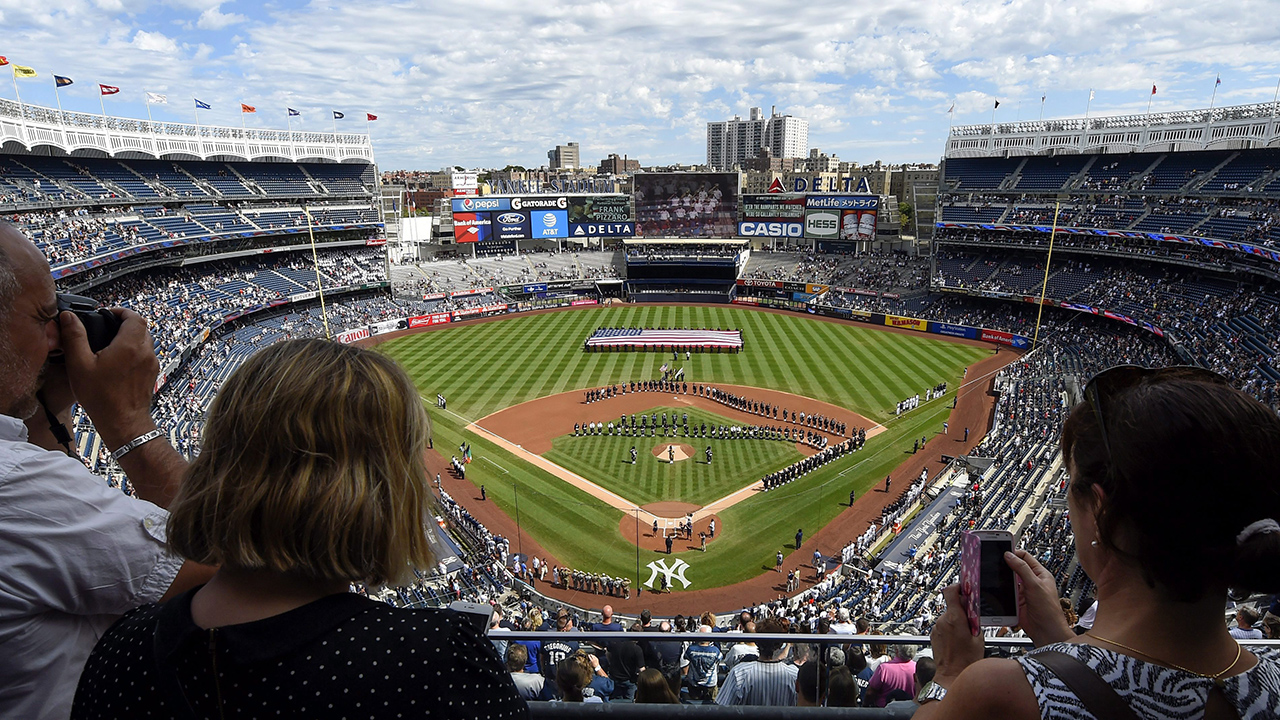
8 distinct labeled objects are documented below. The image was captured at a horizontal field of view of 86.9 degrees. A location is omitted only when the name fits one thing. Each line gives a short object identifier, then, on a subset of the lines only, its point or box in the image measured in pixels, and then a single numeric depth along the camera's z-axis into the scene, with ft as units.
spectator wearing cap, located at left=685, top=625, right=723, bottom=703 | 12.96
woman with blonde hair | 5.55
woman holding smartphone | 6.10
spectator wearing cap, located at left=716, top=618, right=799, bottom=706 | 12.26
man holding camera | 6.30
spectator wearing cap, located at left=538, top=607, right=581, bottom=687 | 12.82
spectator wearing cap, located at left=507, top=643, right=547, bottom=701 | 12.71
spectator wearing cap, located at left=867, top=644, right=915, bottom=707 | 12.26
